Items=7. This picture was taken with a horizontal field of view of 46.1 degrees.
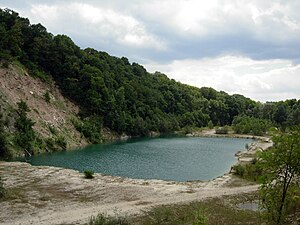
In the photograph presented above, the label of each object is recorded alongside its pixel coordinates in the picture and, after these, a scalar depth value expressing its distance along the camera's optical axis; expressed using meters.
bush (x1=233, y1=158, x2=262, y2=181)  39.18
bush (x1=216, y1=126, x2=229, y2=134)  135.62
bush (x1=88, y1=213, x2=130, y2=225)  20.27
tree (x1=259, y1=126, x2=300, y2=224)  16.09
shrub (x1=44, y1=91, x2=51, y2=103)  83.11
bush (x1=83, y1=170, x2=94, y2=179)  37.81
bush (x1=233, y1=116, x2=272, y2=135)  127.00
